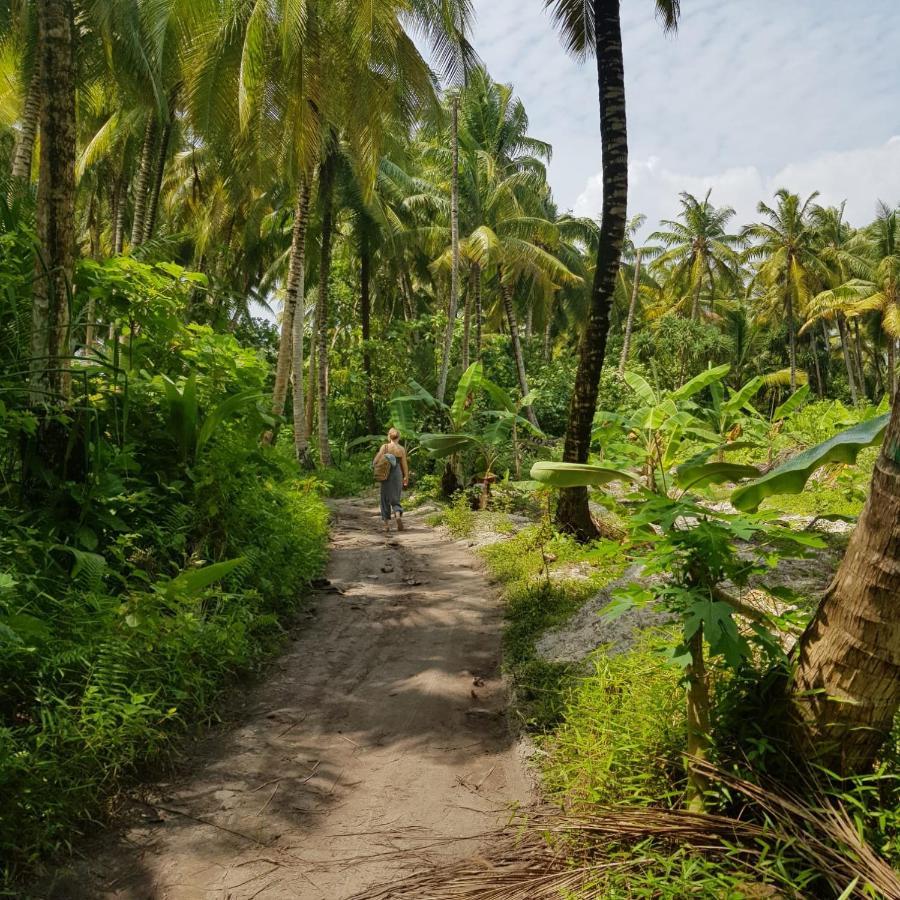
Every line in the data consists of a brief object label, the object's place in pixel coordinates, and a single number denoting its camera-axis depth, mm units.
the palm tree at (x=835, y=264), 30312
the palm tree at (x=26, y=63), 9266
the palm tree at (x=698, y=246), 36562
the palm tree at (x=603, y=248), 7445
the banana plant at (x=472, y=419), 10156
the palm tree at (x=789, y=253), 33562
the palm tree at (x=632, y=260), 32219
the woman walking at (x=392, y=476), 10469
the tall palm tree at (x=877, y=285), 29672
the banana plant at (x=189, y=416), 5793
